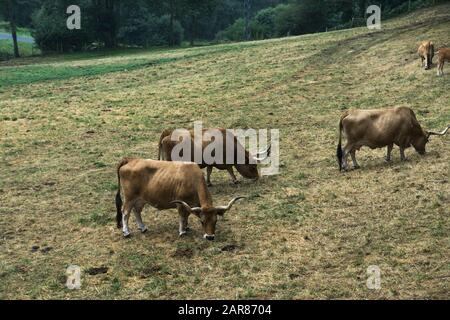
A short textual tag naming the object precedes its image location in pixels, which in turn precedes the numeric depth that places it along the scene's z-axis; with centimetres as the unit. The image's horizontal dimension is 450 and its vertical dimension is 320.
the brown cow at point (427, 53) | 2720
